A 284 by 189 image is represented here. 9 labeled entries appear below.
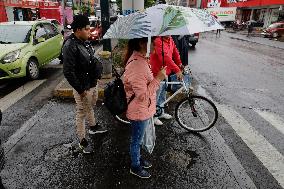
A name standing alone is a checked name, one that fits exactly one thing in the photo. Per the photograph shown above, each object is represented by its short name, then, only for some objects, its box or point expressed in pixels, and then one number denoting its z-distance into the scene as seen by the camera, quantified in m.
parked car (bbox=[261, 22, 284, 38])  18.92
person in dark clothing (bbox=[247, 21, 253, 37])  23.10
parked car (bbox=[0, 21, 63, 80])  5.50
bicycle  3.54
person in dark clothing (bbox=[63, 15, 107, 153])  2.68
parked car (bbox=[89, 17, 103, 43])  12.50
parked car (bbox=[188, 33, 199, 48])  12.03
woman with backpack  2.23
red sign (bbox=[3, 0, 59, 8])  18.26
